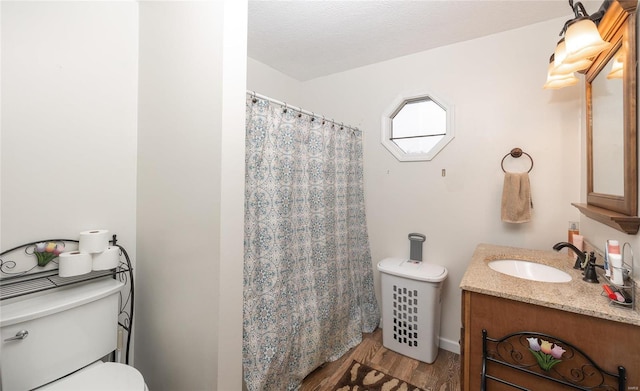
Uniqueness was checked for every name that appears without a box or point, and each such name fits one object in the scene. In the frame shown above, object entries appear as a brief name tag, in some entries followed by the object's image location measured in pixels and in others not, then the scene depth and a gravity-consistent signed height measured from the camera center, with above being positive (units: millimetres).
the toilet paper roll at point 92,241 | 1291 -229
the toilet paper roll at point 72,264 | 1204 -319
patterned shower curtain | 1479 -358
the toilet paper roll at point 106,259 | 1315 -323
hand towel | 1768 -8
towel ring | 1829 +315
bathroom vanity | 918 -472
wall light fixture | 1125 +694
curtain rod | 1473 +580
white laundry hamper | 1928 -842
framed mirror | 1041 +364
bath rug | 1684 -1227
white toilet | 1040 -641
